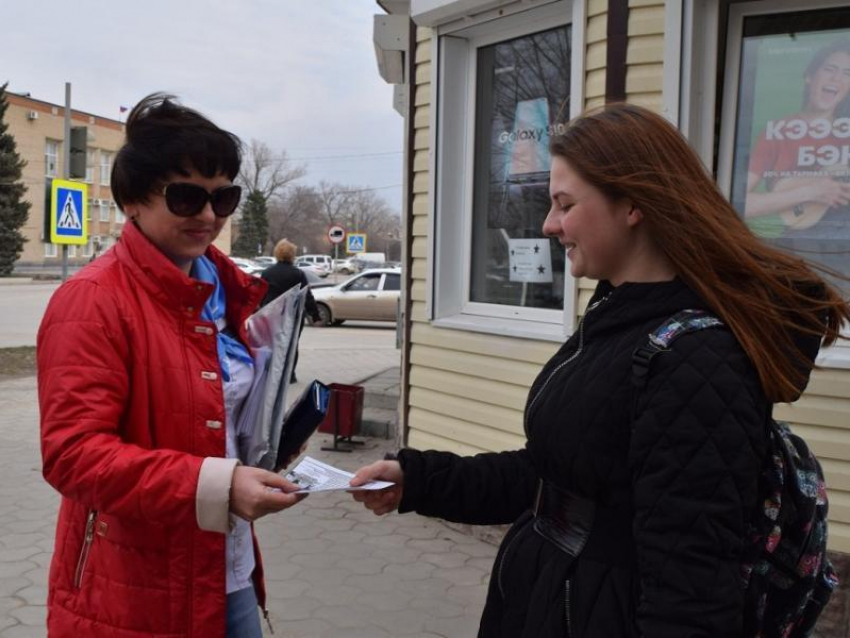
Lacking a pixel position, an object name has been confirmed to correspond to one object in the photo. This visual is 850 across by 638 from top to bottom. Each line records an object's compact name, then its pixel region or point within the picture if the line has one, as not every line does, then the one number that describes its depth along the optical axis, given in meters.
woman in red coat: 1.62
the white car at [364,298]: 20.09
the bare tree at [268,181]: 79.56
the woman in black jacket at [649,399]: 1.32
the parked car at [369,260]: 63.07
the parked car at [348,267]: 61.85
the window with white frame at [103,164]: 61.59
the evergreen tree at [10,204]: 45.41
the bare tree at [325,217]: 89.19
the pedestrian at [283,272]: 10.39
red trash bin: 7.31
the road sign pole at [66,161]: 11.13
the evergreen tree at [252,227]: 76.56
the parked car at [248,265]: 38.52
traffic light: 11.05
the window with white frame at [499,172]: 4.95
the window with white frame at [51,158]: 60.34
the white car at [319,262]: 59.29
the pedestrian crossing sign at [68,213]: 11.52
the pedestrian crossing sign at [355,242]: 35.53
